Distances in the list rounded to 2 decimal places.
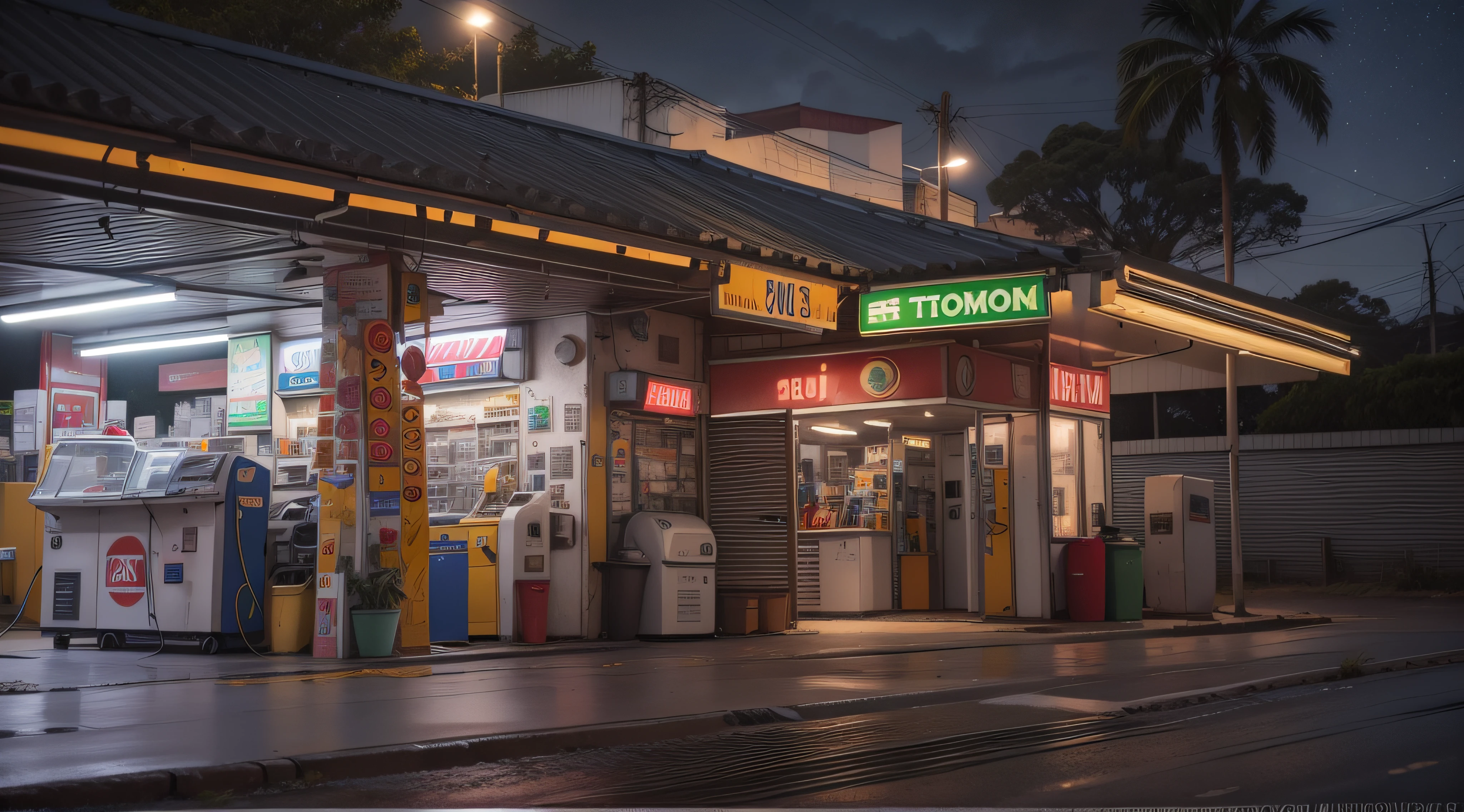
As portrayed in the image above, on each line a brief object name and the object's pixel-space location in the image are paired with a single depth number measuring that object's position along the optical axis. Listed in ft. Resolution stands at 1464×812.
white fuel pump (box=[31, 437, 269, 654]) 38.68
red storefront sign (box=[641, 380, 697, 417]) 48.14
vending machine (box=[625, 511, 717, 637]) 46.32
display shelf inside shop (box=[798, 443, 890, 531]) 61.62
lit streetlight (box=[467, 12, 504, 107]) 108.78
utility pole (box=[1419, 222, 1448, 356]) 148.97
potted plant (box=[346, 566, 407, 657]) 36.40
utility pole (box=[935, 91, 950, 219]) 106.22
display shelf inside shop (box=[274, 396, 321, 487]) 50.85
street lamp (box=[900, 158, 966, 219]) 104.01
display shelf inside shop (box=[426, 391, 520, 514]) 48.06
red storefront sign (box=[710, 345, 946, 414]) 50.98
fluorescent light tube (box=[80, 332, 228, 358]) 53.52
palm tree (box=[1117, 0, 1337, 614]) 72.02
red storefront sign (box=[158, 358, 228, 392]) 54.24
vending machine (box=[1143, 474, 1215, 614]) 57.36
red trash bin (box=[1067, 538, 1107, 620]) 53.06
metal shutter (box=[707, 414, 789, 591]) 50.88
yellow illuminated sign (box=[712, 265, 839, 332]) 42.39
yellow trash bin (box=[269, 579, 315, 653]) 38.86
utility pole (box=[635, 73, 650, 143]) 108.37
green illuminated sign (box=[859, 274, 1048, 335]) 45.73
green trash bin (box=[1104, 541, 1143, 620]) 54.08
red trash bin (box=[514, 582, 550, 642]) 43.86
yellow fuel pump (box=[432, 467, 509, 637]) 44.09
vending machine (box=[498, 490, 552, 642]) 43.88
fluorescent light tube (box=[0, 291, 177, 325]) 44.91
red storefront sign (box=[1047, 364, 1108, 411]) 55.21
